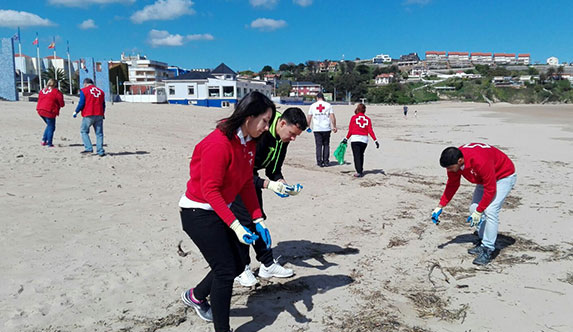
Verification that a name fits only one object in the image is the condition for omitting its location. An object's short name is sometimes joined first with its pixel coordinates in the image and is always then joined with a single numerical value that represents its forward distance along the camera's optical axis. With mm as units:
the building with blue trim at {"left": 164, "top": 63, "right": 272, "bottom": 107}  57812
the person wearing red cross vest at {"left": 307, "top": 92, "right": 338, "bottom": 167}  10156
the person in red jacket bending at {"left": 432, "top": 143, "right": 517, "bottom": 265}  4254
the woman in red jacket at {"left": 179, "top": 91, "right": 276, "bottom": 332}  2574
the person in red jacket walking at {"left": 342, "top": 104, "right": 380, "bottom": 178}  8820
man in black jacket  3584
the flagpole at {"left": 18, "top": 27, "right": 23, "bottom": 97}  74100
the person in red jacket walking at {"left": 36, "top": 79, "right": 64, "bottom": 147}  9984
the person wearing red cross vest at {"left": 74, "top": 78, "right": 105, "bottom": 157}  9031
